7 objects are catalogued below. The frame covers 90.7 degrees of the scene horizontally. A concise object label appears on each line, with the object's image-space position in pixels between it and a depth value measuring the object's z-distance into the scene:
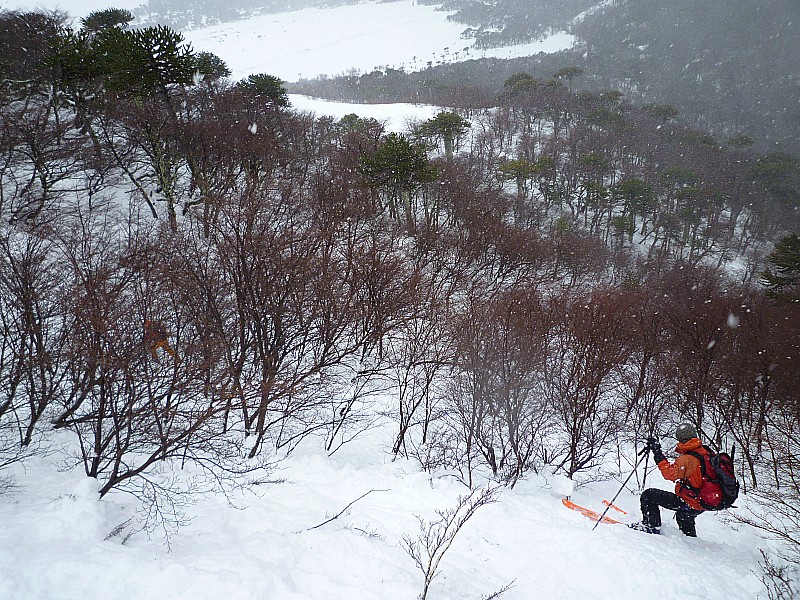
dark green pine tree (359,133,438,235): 21.47
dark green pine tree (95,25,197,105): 17.14
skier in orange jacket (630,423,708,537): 6.14
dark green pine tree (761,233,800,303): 18.88
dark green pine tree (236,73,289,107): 27.07
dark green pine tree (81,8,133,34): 25.61
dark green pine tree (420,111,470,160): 38.91
